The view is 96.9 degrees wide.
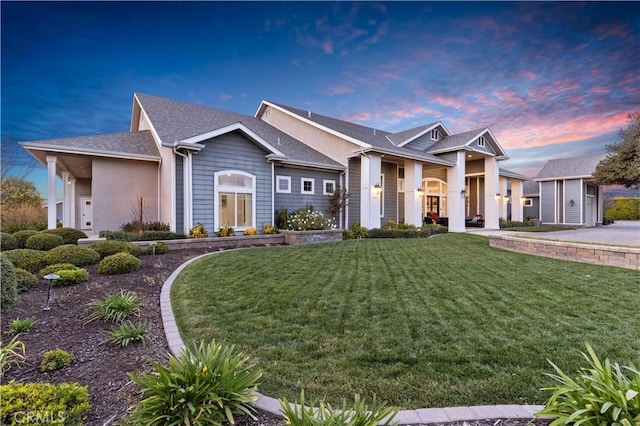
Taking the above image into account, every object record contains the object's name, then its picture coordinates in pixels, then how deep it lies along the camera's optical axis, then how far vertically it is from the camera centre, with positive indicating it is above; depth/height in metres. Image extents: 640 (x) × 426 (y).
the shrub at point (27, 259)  6.06 -0.99
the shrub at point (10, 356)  2.58 -1.42
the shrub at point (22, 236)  9.62 -0.78
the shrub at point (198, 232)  10.09 -0.68
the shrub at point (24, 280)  4.89 -1.19
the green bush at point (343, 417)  1.74 -1.30
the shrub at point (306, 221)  11.97 -0.38
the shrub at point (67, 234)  9.85 -0.71
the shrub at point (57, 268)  5.48 -1.08
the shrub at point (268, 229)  11.76 -0.69
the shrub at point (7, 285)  3.43 -0.89
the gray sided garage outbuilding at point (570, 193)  21.80 +1.50
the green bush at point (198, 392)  1.89 -1.27
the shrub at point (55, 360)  2.65 -1.41
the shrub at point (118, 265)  6.01 -1.11
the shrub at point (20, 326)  3.37 -1.35
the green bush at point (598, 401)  1.69 -1.20
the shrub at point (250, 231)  11.34 -0.73
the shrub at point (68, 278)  5.22 -1.19
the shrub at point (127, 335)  3.21 -1.40
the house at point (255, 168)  10.48 +2.06
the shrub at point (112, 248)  7.32 -0.91
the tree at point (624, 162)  12.77 +2.40
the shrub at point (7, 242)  9.06 -0.91
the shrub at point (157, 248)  8.50 -1.05
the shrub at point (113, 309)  3.82 -1.33
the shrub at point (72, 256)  6.42 -0.97
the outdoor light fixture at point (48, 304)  3.94 -1.34
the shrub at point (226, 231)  10.78 -0.72
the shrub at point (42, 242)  8.72 -0.87
